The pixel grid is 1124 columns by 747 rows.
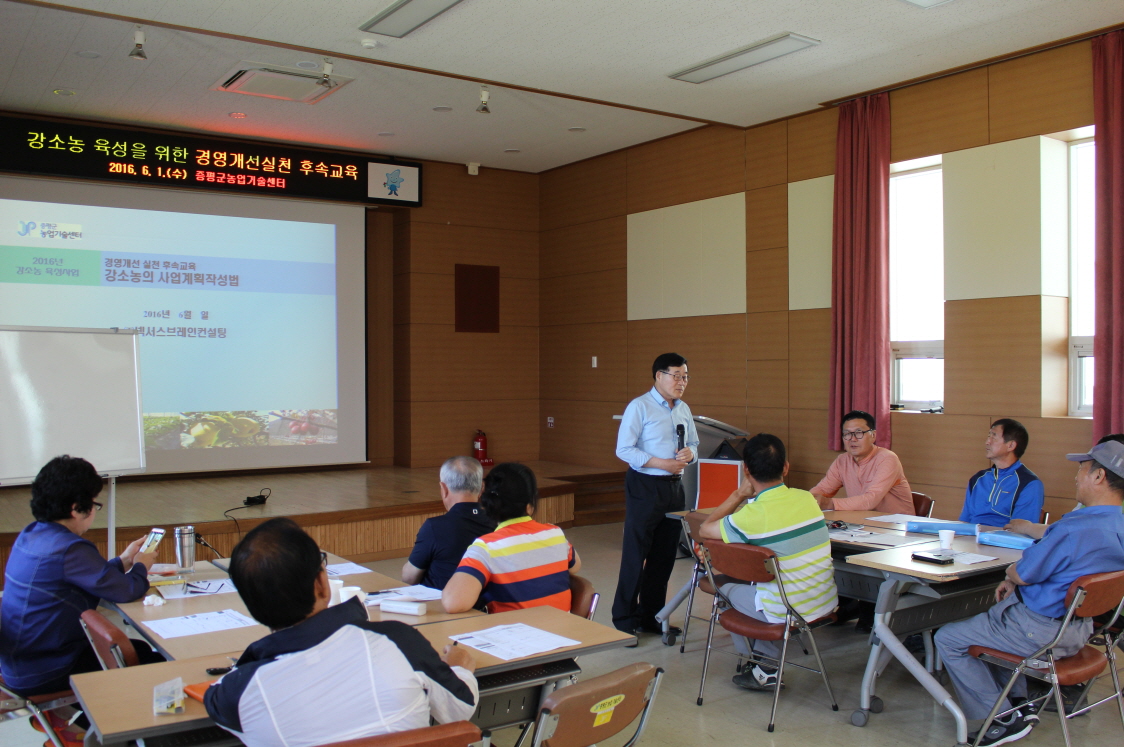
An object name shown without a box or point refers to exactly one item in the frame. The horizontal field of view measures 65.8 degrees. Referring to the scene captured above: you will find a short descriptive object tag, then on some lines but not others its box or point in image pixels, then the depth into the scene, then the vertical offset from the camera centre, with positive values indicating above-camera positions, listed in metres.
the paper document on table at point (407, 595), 2.87 -0.79
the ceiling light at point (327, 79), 6.16 +2.12
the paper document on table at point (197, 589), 3.13 -0.82
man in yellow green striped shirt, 3.61 -0.73
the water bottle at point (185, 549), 3.49 -0.73
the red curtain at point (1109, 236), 5.19 +0.73
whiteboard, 4.62 -0.17
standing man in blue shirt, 4.70 -0.70
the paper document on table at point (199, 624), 2.63 -0.81
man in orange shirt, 4.88 -0.68
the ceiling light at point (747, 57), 5.55 +2.04
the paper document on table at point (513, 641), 2.31 -0.77
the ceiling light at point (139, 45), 5.50 +2.05
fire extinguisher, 9.59 -0.94
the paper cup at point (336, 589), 2.60 -0.68
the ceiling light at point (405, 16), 4.91 +2.04
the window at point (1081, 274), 5.69 +0.55
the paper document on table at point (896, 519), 4.45 -0.83
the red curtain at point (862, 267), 6.46 +0.70
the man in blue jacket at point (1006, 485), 4.38 -0.66
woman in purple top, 2.84 -0.72
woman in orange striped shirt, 2.81 -0.63
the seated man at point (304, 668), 1.71 -0.60
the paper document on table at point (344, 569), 3.38 -0.81
